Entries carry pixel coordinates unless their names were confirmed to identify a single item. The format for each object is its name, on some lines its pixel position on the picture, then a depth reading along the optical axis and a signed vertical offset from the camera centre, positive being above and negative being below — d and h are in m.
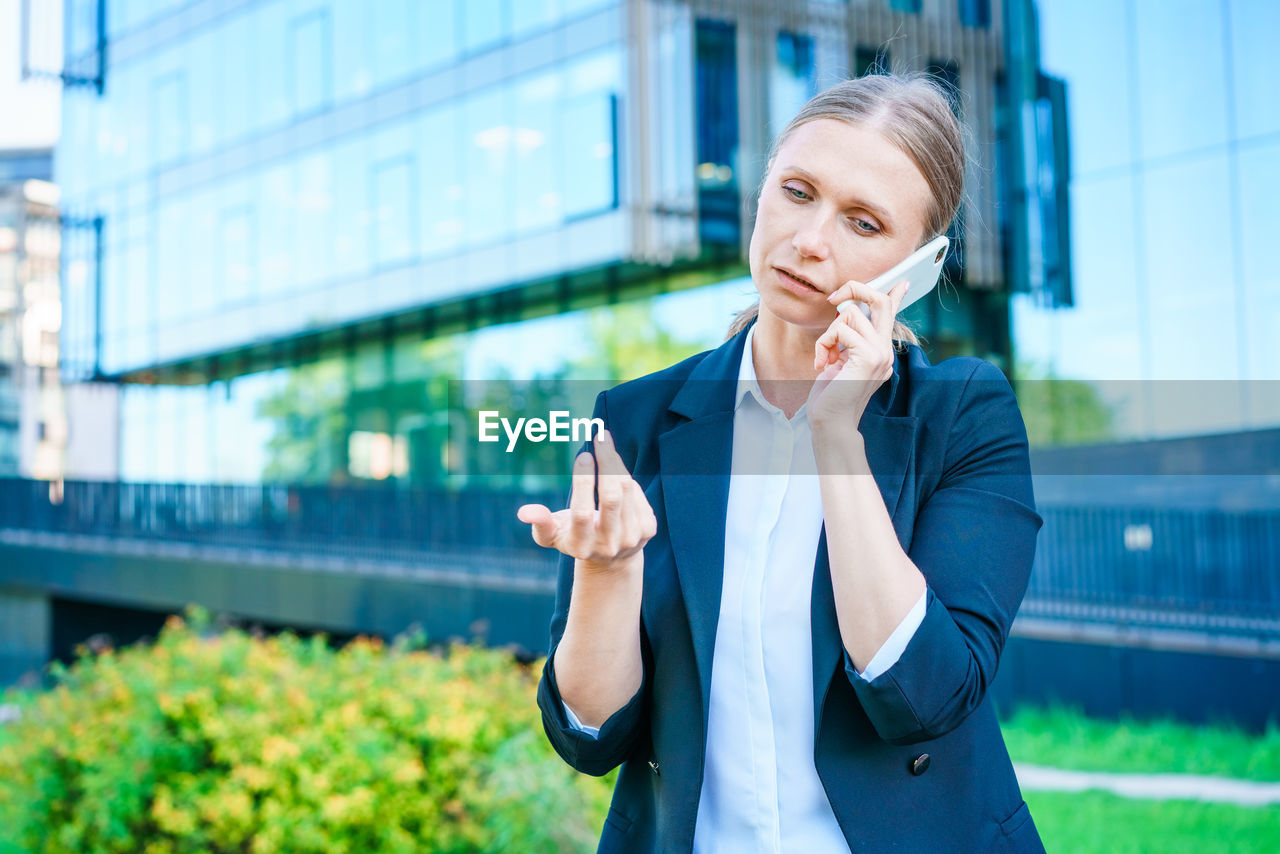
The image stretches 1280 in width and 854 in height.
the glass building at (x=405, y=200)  16.84 +5.32
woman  1.48 -0.14
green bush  5.02 -1.35
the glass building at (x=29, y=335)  39.66 +5.59
